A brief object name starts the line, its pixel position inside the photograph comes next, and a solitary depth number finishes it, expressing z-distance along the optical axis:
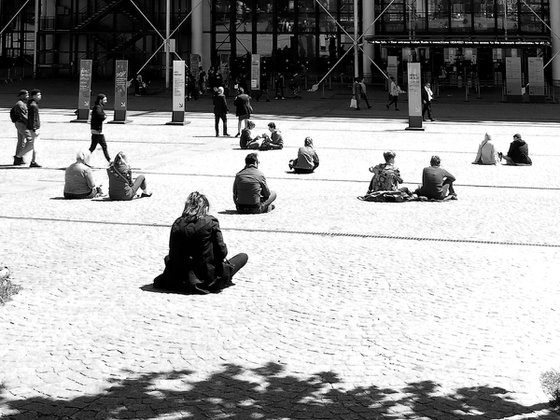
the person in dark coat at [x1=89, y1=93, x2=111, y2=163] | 17.39
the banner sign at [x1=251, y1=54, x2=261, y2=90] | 36.28
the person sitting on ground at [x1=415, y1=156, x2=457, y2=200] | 13.31
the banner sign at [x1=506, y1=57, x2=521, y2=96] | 37.25
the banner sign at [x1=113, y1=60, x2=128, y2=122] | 27.12
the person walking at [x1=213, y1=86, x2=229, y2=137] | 23.00
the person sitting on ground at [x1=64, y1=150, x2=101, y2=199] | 13.34
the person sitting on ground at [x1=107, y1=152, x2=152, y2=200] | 13.21
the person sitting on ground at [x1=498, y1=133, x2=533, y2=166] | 17.70
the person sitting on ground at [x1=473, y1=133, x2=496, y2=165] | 17.61
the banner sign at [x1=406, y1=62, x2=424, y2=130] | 25.81
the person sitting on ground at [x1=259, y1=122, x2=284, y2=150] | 20.56
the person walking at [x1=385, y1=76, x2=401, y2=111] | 33.63
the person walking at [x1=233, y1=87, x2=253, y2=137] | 23.39
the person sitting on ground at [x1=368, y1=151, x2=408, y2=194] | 13.59
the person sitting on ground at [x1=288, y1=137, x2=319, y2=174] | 16.38
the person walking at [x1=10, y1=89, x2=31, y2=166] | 16.78
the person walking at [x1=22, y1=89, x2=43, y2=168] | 16.72
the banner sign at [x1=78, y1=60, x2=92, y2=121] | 27.73
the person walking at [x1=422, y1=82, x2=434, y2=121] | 27.94
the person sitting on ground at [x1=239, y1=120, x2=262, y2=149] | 20.45
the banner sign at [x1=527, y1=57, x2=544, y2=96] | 37.19
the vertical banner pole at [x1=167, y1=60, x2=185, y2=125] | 26.69
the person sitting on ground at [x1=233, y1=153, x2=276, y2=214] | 12.07
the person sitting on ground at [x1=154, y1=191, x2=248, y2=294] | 7.70
